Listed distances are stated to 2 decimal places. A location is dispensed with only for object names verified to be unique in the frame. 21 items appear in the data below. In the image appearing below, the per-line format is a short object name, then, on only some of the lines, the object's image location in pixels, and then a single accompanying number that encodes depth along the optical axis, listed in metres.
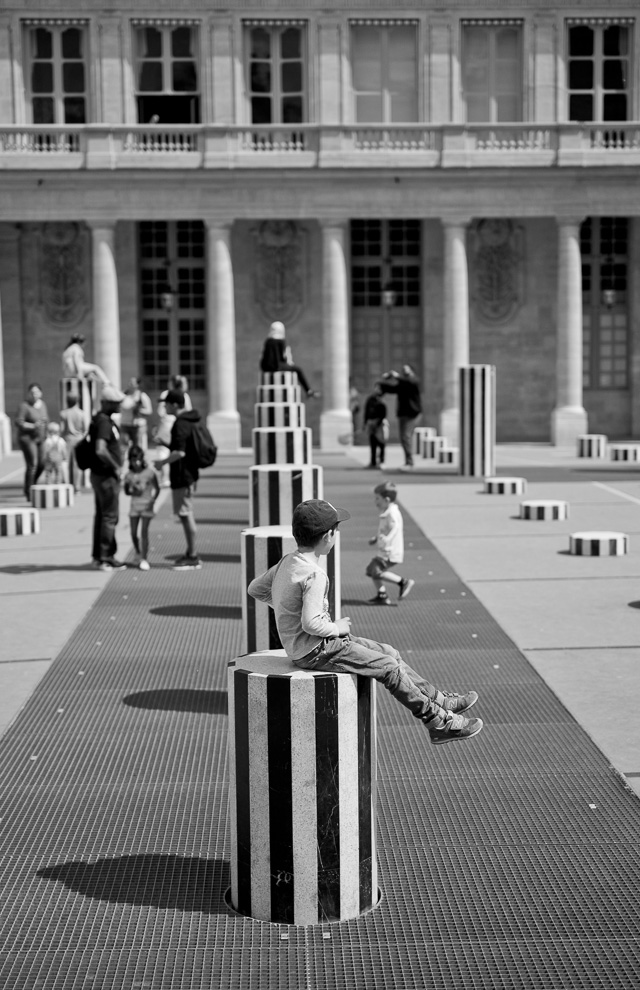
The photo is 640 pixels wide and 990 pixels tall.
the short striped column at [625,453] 31.78
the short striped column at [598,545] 17.36
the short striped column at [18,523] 20.52
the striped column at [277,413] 23.62
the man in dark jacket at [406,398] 27.62
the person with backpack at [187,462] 16.73
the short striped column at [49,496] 23.88
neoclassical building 37.47
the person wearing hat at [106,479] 16.69
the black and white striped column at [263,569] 10.66
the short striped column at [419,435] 34.34
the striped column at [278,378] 25.84
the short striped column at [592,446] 34.50
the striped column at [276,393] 25.20
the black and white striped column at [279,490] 13.98
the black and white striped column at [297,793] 6.44
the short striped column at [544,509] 20.95
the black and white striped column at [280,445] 19.00
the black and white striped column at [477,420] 28.34
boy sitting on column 6.74
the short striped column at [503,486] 24.91
